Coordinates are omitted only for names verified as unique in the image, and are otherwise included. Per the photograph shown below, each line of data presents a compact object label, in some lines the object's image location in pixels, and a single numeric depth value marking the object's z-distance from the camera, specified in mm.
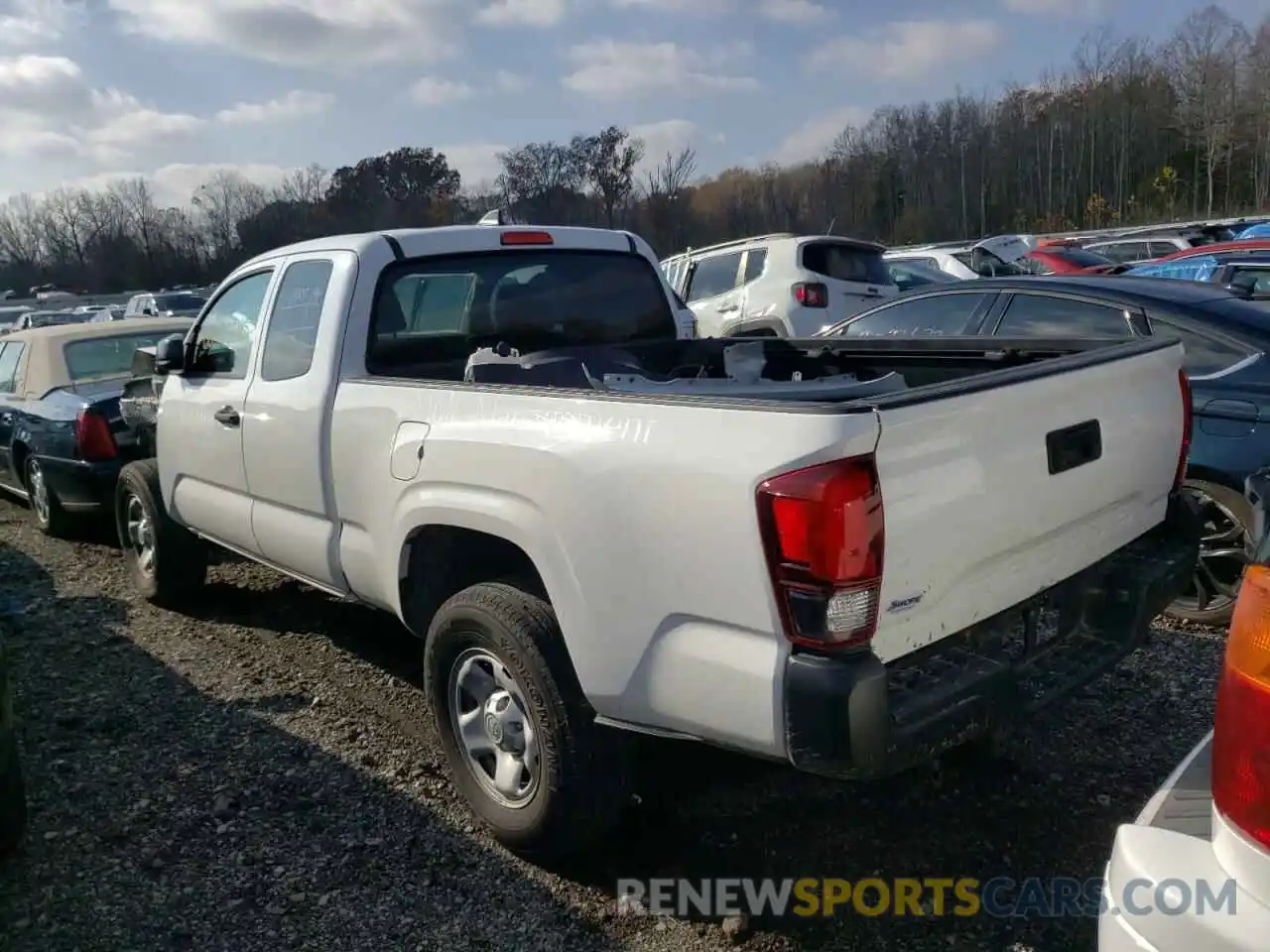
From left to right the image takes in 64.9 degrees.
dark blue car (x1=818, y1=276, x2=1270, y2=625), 4312
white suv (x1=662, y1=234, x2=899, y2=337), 11188
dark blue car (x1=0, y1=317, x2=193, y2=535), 6449
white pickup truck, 2195
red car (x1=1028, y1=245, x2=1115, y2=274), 18703
